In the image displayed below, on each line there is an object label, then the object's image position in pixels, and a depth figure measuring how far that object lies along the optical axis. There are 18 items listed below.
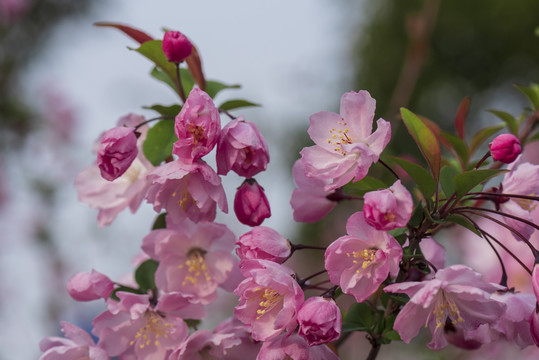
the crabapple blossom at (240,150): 0.67
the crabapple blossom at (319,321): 0.64
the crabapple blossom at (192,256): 0.72
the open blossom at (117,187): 0.73
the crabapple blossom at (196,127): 0.67
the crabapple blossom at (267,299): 0.65
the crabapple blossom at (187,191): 0.68
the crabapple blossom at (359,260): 0.65
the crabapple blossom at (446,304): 0.64
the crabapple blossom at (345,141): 0.66
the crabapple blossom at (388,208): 0.63
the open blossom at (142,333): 0.71
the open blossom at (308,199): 0.72
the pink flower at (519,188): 0.69
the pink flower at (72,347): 0.71
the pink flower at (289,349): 0.65
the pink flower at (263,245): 0.66
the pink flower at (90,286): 0.71
